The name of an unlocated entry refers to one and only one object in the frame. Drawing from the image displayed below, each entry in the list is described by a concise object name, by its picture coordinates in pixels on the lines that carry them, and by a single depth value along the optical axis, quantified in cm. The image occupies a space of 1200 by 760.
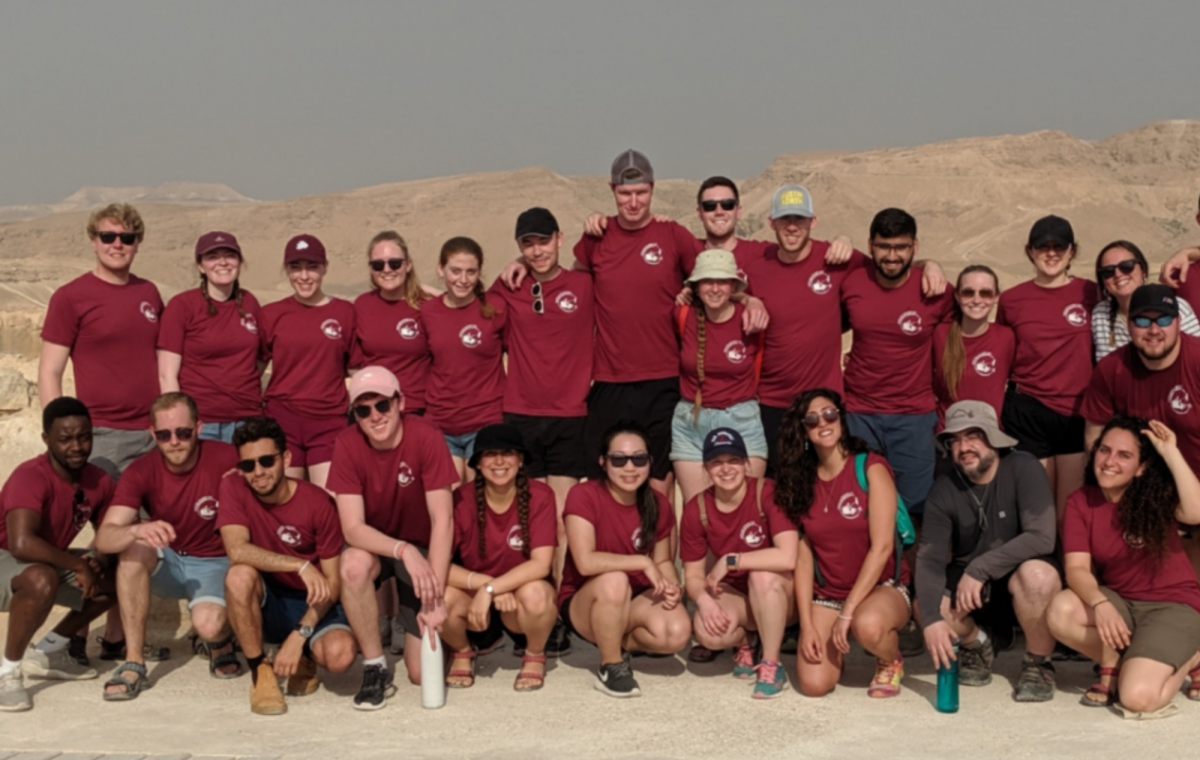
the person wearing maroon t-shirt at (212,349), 738
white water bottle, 635
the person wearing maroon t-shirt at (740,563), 645
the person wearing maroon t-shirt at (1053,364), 711
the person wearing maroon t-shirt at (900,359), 725
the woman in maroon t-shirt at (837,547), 637
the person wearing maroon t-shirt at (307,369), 742
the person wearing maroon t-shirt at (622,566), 650
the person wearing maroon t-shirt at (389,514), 646
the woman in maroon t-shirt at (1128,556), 612
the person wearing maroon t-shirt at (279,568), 646
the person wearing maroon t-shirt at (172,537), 667
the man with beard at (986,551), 634
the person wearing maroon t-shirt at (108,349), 733
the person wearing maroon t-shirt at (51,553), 665
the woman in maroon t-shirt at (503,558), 658
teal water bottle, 606
